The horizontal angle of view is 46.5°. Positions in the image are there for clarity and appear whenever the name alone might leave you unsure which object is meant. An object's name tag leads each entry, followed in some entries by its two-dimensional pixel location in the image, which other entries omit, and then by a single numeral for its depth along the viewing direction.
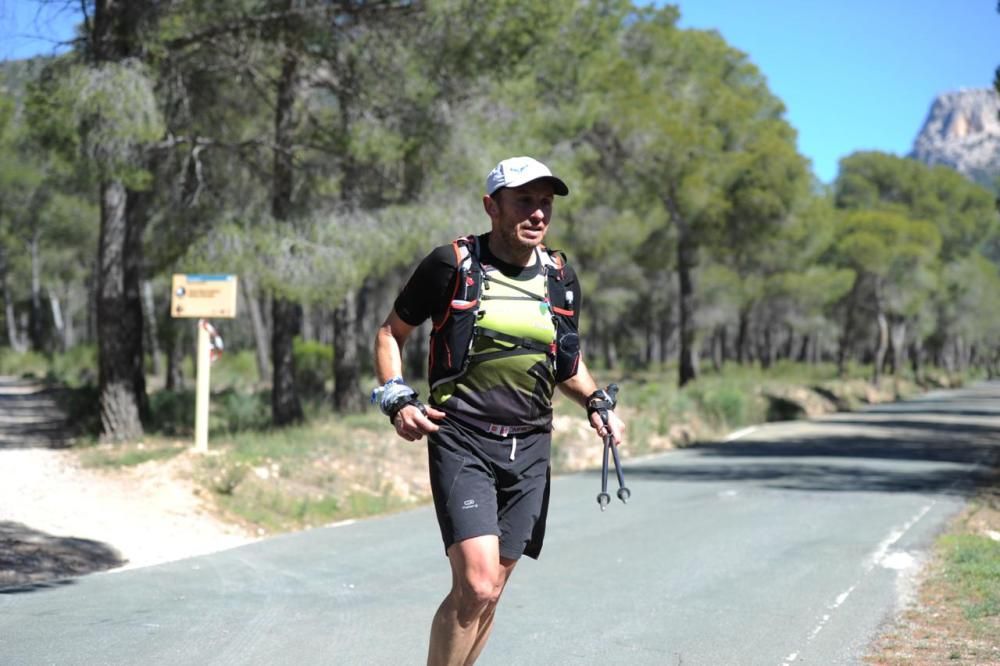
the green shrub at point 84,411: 16.20
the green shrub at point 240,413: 17.48
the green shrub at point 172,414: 16.53
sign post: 12.95
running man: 3.93
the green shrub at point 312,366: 26.75
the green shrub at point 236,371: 30.86
